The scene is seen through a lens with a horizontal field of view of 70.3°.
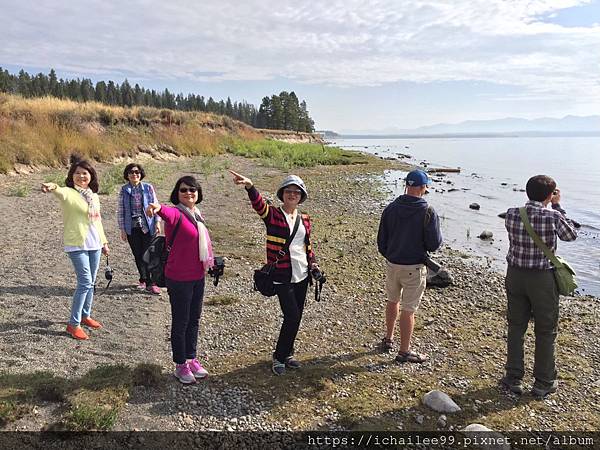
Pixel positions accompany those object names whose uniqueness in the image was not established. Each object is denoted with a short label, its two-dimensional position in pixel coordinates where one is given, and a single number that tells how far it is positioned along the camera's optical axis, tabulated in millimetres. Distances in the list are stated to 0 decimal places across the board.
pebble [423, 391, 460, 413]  4395
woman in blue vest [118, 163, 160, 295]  6453
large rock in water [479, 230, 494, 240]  14577
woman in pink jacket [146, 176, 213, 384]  4238
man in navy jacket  4902
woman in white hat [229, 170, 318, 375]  4441
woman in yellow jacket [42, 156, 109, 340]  5160
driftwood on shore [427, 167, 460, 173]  39838
